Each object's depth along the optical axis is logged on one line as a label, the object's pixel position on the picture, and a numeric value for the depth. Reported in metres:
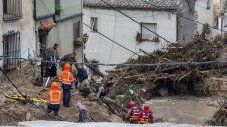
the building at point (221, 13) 42.07
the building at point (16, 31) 21.67
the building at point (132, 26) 33.91
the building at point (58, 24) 24.78
